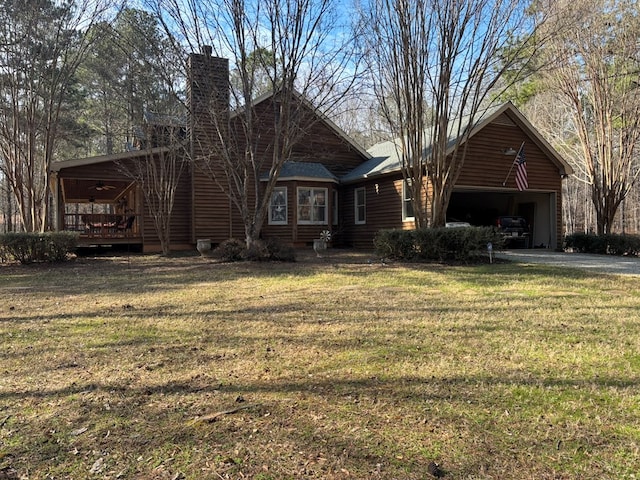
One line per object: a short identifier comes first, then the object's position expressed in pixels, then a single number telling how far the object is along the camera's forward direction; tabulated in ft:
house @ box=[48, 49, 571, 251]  49.73
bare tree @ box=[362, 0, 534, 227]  35.50
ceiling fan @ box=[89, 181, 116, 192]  57.98
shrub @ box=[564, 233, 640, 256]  46.19
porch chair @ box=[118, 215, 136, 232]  53.36
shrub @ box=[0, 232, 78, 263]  36.11
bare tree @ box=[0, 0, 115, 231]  41.47
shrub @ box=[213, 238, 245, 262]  38.91
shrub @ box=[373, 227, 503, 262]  34.04
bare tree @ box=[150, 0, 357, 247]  35.35
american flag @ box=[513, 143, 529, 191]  49.06
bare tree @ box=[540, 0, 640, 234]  49.55
